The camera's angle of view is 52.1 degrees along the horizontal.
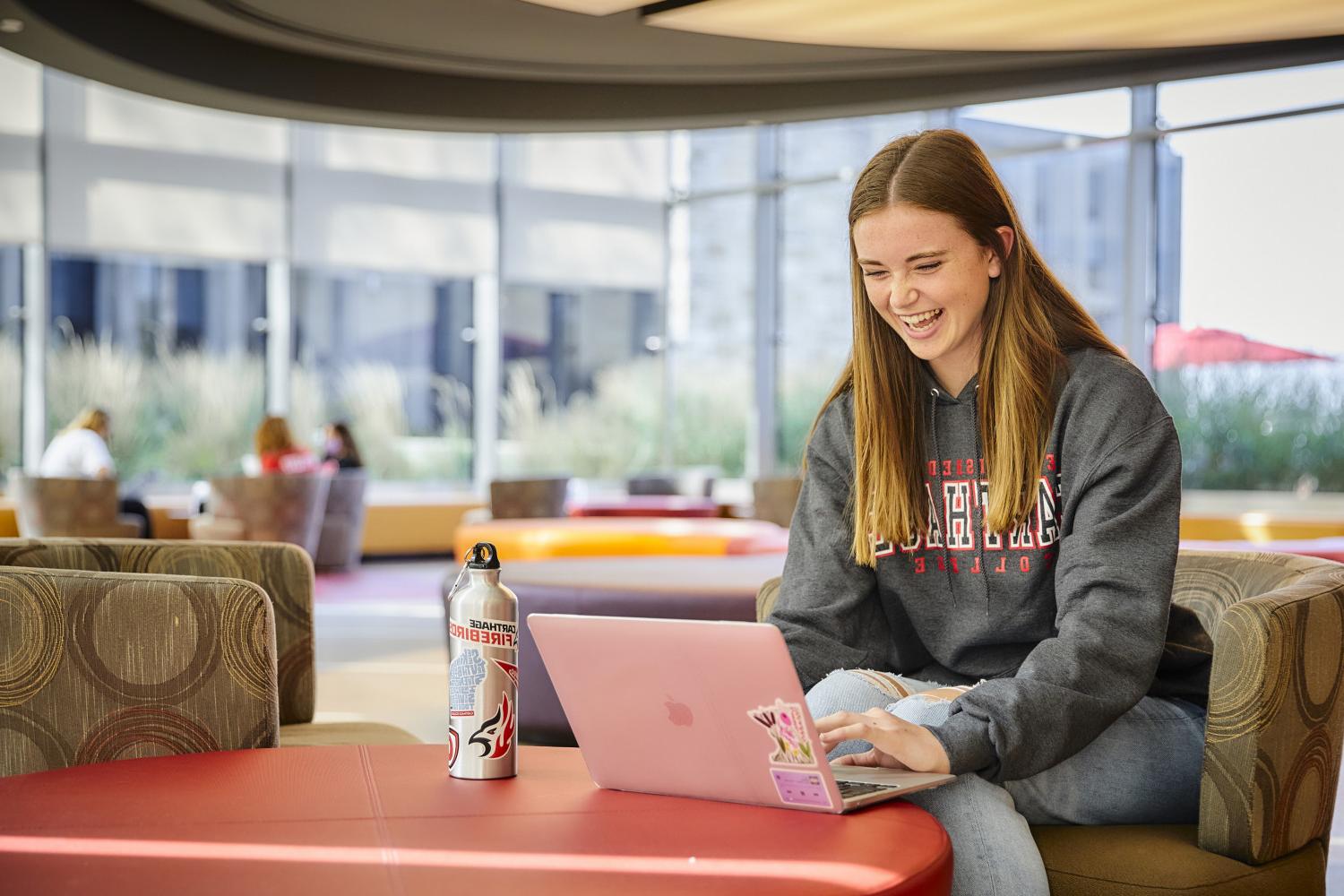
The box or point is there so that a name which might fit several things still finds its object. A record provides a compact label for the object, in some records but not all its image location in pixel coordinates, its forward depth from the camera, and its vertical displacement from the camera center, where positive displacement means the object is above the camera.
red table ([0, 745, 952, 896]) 1.15 -0.41
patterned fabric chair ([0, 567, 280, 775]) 1.82 -0.37
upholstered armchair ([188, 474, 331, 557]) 8.48 -0.69
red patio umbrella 8.63 +0.36
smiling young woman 1.62 -0.17
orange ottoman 5.57 -0.58
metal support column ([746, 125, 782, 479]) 11.65 +0.65
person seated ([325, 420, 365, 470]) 10.08 -0.35
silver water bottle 1.49 -0.30
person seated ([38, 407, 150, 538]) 9.00 -0.38
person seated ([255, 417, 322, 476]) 9.41 -0.36
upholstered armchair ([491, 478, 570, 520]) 8.22 -0.60
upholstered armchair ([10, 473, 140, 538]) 7.96 -0.64
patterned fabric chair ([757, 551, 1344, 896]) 1.59 -0.45
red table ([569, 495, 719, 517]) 8.33 -0.66
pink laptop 1.30 -0.31
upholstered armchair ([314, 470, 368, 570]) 9.66 -0.87
